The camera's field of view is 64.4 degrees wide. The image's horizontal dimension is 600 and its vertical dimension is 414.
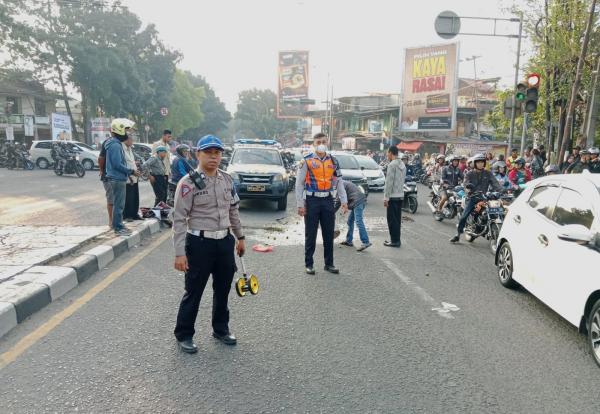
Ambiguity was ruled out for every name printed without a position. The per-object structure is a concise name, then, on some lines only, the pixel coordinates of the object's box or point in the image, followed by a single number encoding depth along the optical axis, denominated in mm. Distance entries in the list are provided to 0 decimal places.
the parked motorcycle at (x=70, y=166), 20594
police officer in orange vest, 6195
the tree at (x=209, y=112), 82525
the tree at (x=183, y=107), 61125
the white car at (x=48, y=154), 25797
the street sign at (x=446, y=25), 15859
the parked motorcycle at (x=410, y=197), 12617
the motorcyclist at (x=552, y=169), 10750
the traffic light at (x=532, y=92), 11531
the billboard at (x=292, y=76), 64625
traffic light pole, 15780
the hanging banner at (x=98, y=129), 35969
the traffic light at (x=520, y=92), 12016
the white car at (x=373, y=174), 16941
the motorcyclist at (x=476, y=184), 8586
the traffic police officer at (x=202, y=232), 3666
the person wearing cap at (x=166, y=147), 10076
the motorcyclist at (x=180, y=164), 9211
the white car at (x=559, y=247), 3879
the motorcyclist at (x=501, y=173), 12411
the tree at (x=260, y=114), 88750
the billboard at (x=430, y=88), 36125
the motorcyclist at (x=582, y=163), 11641
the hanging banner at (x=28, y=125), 32494
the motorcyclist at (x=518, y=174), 12836
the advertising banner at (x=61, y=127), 32344
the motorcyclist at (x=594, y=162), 11648
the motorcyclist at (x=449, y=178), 11492
